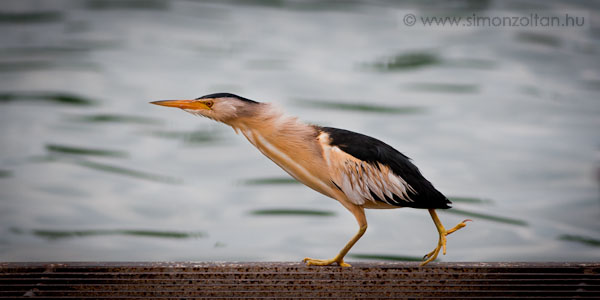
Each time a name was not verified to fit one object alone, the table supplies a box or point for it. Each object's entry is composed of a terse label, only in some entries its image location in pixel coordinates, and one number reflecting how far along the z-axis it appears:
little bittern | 7.17
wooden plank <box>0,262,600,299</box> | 7.18
